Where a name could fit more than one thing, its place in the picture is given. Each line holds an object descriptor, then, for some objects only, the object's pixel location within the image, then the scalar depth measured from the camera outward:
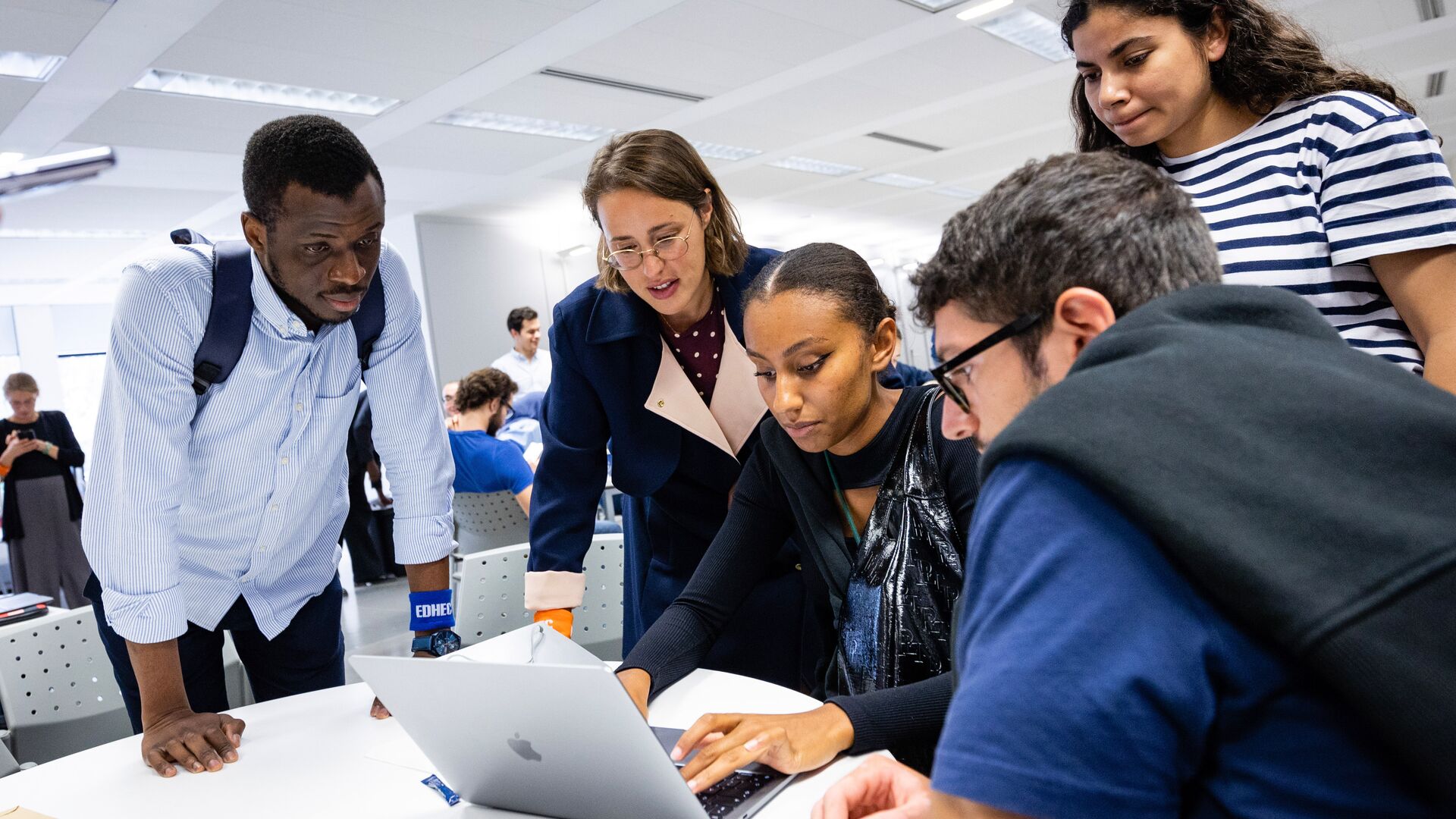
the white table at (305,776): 1.12
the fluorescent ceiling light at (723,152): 8.02
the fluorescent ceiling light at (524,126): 6.57
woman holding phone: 6.04
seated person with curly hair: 4.43
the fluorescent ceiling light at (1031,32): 5.90
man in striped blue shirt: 1.40
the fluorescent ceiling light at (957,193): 11.49
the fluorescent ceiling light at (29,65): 4.68
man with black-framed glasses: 0.46
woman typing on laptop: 1.32
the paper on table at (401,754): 1.23
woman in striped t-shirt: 1.20
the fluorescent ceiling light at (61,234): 8.16
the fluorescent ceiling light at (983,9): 5.44
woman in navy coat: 1.67
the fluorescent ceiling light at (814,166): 8.93
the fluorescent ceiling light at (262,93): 5.20
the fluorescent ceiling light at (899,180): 10.24
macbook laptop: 0.85
